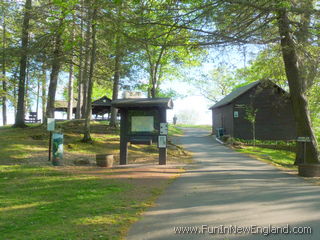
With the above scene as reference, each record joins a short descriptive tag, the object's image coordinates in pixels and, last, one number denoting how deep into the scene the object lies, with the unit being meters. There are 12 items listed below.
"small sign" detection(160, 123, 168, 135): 13.17
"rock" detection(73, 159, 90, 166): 12.99
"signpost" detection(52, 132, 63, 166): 12.31
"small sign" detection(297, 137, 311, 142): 11.67
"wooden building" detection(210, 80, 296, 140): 27.09
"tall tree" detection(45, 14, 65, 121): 17.27
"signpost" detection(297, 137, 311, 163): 11.67
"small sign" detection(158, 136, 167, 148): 13.22
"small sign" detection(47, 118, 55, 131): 12.62
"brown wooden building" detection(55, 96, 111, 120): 35.69
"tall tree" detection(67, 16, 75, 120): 23.91
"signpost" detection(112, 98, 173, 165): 13.23
